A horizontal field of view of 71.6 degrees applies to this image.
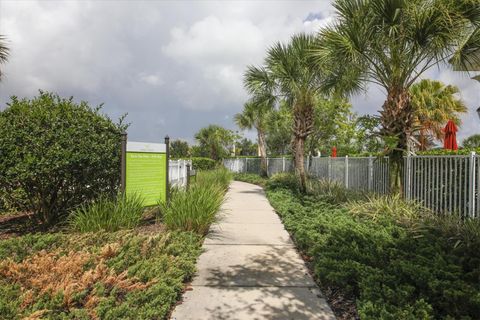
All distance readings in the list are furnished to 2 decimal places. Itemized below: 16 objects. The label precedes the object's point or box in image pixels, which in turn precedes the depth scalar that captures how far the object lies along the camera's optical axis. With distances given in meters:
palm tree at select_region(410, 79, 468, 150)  16.47
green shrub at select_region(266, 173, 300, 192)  14.30
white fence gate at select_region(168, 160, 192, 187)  11.24
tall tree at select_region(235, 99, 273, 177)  25.95
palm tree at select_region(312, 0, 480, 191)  7.02
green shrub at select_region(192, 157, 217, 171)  27.74
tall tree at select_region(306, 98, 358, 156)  20.84
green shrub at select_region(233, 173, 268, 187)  21.42
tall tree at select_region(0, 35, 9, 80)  11.02
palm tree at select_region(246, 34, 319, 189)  12.48
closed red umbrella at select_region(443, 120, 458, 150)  8.59
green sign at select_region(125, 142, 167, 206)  7.07
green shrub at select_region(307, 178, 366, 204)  9.57
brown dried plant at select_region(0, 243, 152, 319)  3.38
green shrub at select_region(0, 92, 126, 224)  5.92
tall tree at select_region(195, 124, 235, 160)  37.66
